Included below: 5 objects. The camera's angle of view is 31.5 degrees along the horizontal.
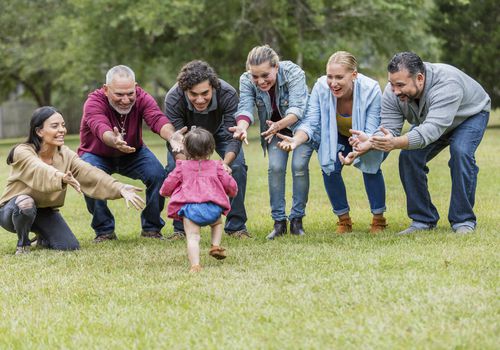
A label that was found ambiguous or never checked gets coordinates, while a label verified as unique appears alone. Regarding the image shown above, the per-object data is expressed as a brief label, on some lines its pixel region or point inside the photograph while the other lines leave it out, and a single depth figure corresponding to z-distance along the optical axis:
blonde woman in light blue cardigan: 8.82
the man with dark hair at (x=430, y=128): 8.31
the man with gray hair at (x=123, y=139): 8.98
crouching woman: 8.40
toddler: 7.37
